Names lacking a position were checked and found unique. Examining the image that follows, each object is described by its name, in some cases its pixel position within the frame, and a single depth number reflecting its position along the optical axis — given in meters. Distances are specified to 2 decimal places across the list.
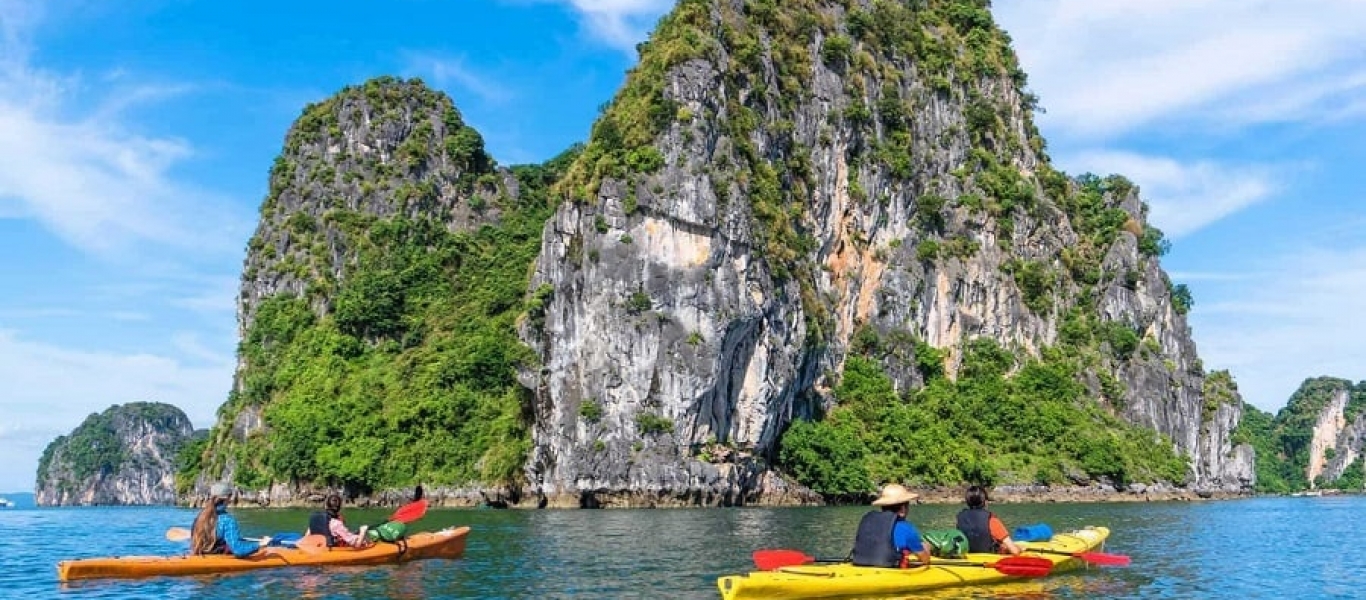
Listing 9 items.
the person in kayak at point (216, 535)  22.08
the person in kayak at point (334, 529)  23.12
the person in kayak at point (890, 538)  18.06
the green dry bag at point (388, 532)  24.08
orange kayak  21.42
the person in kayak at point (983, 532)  20.16
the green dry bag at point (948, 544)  19.69
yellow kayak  17.08
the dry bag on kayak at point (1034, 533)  23.52
